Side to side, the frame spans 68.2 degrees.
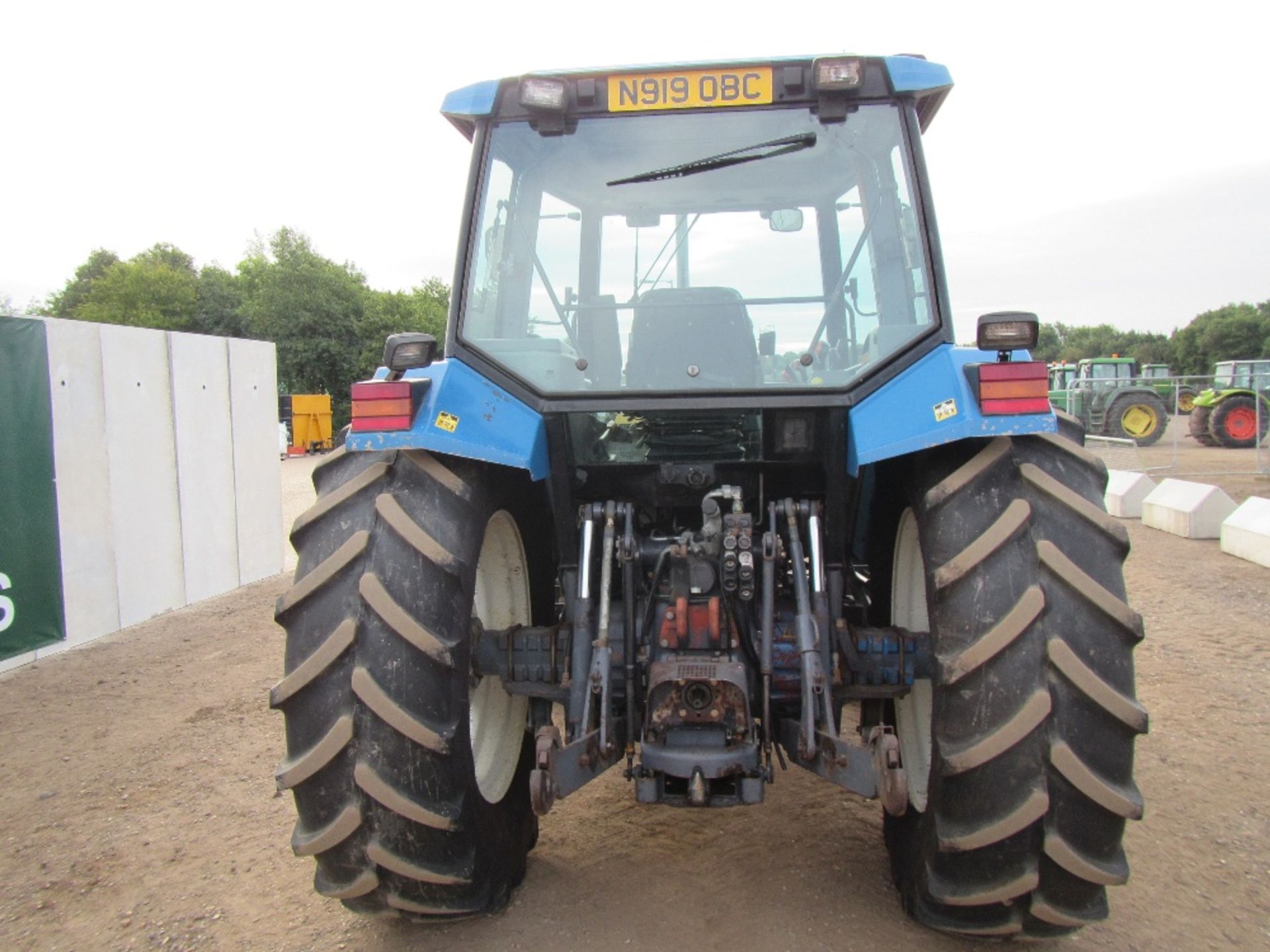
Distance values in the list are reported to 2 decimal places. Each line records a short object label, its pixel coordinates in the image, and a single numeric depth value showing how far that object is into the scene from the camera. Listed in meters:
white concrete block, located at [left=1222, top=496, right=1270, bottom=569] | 8.51
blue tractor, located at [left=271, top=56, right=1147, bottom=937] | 2.32
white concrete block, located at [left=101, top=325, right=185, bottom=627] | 7.34
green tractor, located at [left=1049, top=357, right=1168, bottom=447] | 21.78
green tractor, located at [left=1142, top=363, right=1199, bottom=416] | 29.63
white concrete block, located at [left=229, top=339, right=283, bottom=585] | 9.23
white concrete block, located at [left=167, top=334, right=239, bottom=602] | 8.23
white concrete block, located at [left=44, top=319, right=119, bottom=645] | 6.75
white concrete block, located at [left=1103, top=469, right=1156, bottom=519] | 11.58
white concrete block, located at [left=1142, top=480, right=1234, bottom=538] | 9.78
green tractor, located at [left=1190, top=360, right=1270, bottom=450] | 21.31
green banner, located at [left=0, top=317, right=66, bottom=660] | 6.24
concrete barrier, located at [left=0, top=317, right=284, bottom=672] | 6.66
